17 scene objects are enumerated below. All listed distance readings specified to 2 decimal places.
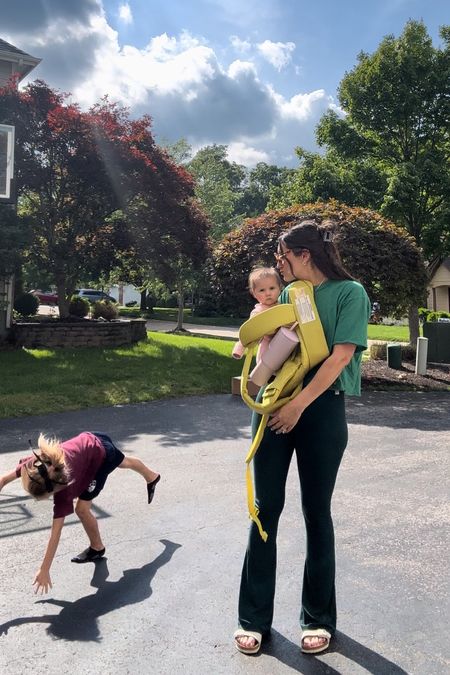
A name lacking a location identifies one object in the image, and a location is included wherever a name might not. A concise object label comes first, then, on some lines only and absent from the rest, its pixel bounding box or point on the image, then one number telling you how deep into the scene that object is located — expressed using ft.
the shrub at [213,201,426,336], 37.14
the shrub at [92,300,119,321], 53.47
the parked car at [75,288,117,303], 147.33
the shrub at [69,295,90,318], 57.26
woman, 7.96
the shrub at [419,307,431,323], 83.02
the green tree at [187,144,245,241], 93.66
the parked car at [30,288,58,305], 133.22
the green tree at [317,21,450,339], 48.75
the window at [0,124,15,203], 26.35
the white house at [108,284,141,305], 190.39
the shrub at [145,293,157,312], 129.49
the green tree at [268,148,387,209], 50.39
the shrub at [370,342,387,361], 49.63
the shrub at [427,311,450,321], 77.41
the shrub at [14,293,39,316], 63.57
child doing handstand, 9.53
